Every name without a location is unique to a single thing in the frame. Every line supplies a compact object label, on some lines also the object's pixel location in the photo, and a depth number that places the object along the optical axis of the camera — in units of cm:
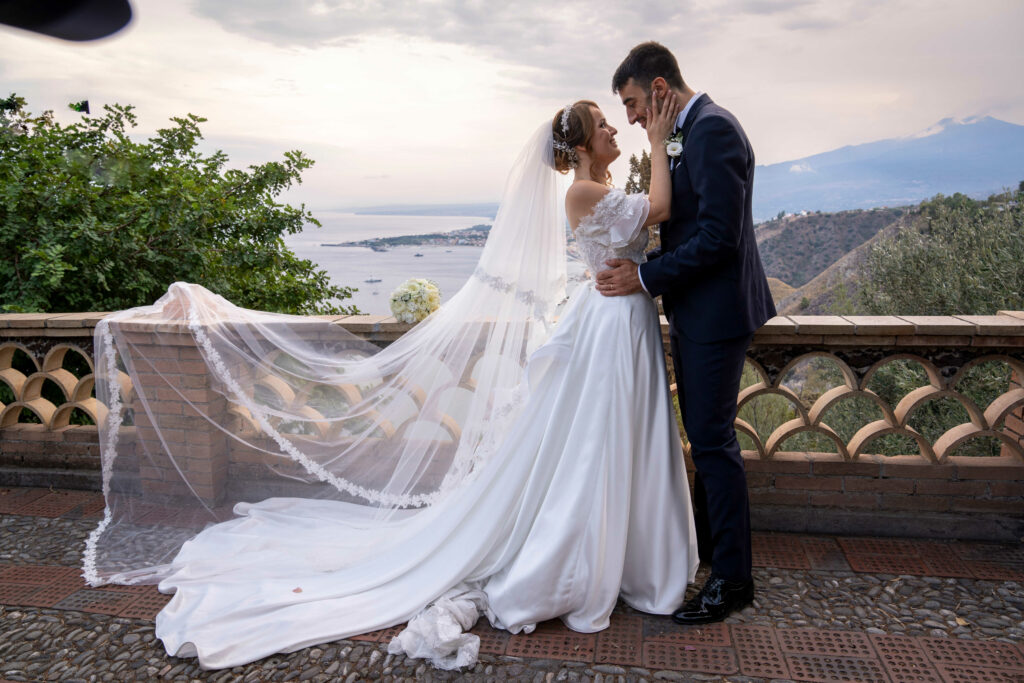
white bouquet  344
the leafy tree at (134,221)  486
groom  254
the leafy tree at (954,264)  684
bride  260
